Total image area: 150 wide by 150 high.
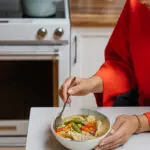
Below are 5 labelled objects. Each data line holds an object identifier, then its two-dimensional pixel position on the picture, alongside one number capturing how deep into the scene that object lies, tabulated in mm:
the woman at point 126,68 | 1644
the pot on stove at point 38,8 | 2583
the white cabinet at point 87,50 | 2552
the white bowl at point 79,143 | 1184
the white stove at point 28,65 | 2456
